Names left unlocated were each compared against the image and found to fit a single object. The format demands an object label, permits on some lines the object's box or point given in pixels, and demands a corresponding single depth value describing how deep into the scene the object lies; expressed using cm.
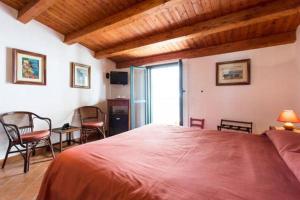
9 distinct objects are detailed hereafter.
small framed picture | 390
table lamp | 240
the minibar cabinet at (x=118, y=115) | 439
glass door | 471
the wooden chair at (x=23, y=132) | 254
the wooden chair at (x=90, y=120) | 376
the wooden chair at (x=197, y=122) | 375
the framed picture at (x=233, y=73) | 327
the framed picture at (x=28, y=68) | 294
